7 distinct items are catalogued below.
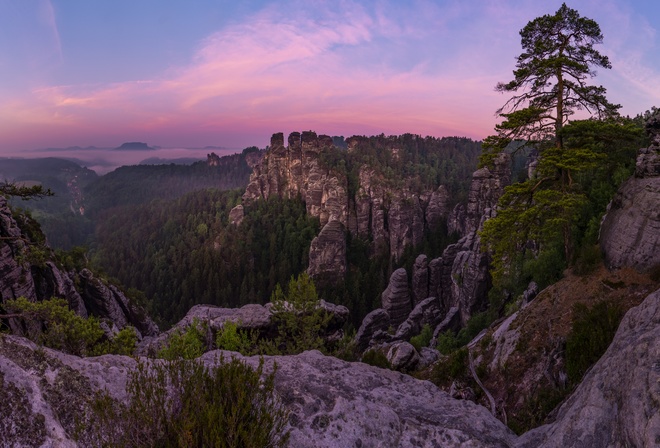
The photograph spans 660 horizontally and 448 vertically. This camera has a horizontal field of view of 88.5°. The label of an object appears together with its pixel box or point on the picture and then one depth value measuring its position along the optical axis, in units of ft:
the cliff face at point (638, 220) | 50.24
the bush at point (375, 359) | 59.79
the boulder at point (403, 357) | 67.66
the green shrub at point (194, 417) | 17.52
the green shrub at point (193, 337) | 59.73
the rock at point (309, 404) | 20.02
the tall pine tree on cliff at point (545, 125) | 57.98
